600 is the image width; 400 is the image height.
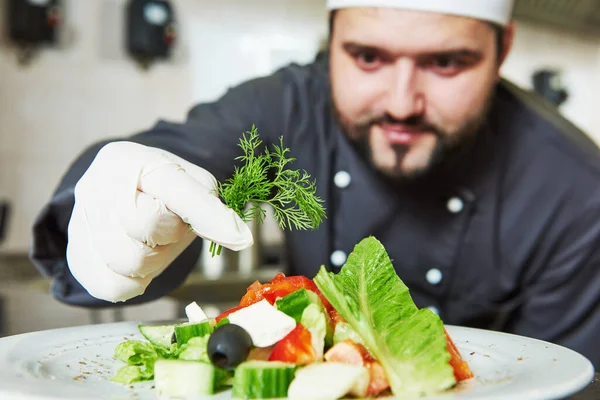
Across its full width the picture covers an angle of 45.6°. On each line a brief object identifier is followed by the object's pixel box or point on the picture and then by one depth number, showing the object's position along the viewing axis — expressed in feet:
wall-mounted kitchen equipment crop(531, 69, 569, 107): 13.19
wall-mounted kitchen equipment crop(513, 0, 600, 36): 11.86
